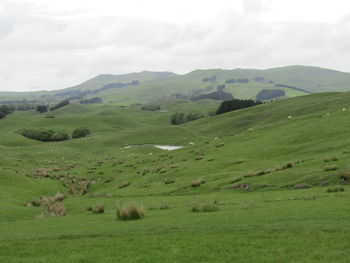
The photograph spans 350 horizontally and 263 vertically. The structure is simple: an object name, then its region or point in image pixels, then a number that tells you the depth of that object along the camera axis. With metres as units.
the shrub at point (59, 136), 144.30
